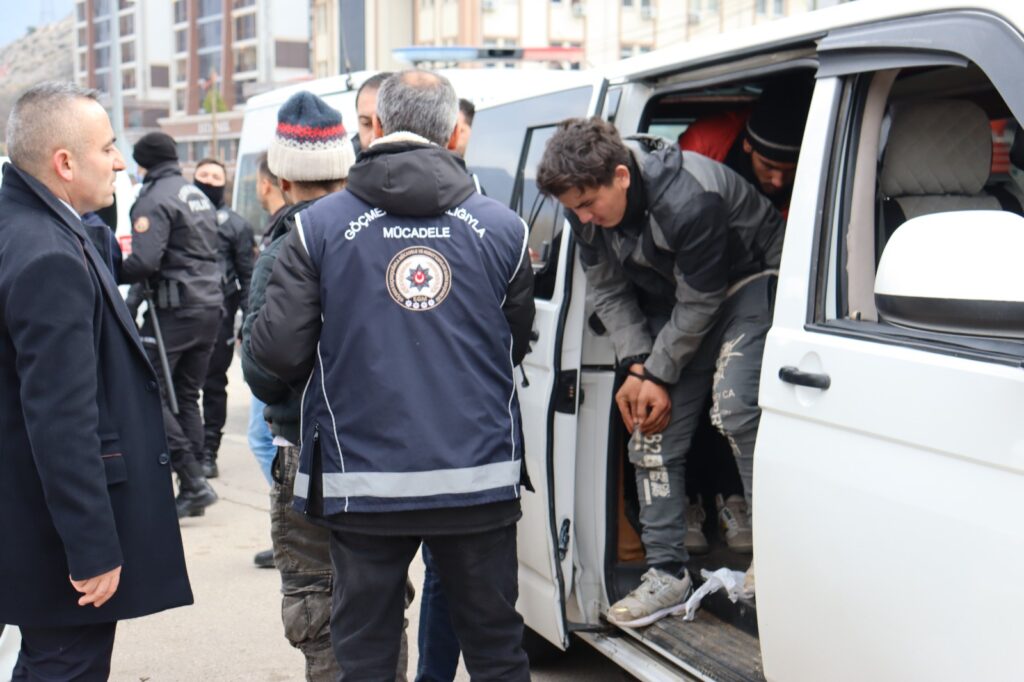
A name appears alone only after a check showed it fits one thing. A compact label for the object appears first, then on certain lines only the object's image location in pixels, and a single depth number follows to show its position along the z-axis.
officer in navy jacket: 2.74
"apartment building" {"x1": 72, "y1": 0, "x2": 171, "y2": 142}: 117.50
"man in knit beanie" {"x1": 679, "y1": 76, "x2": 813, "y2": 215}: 3.67
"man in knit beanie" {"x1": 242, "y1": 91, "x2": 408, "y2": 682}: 3.36
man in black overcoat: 2.62
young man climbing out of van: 3.47
